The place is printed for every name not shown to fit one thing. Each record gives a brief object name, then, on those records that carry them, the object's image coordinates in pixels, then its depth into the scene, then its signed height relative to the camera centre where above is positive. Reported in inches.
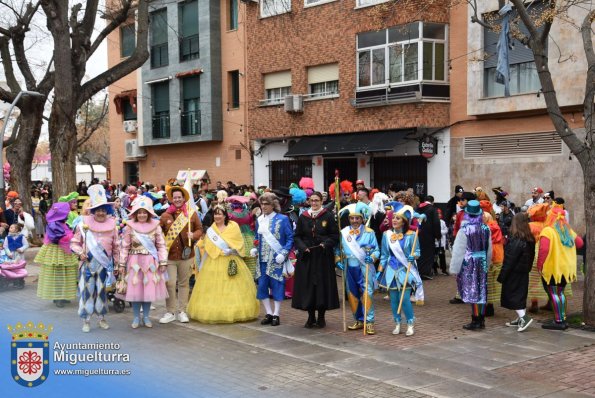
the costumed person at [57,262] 434.9 -52.4
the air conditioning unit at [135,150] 1311.5 +64.2
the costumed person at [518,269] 354.9 -49.7
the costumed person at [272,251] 369.4 -39.8
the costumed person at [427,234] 504.7 -42.6
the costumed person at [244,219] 430.9 -25.1
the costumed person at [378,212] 482.3 -24.0
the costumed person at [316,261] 354.6 -44.0
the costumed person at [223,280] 374.3 -56.6
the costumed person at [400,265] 347.9 -45.7
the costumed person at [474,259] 356.8 -44.3
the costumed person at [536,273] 379.2 -58.2
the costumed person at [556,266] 354.9 -47.8
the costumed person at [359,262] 352.2 -44.3
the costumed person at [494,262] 398.3 -50.8
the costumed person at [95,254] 357.1 -39.0
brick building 803.4 +119.2
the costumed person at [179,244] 388.2 -37.1
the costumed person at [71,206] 455.5 -16.1
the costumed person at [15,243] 510.6 -46.2
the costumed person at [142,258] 360.8 -41.5
